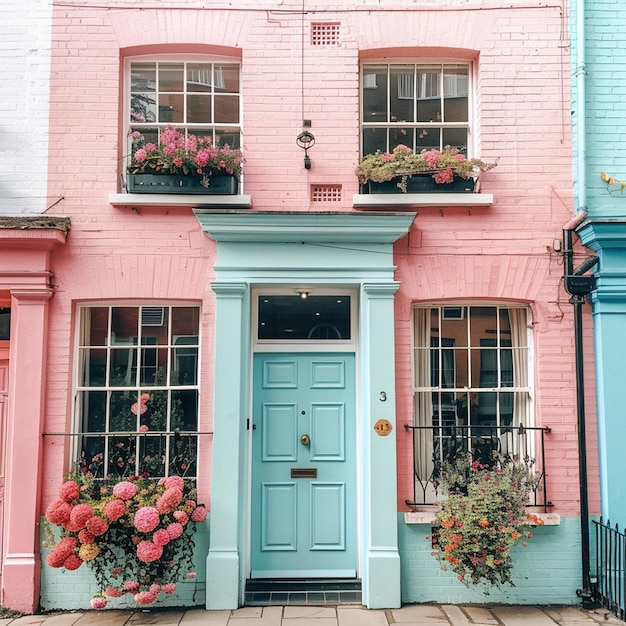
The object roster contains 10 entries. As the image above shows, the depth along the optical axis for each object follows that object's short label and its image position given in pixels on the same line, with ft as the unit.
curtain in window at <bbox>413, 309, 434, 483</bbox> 21.38
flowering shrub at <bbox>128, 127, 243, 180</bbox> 20.90
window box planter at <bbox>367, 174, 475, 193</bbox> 21.49
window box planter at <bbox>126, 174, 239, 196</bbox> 21.17
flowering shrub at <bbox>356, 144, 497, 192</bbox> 21.25
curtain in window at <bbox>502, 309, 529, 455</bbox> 21.58
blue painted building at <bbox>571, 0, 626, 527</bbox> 20.54
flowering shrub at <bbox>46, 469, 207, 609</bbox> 18.49
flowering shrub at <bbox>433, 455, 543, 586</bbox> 18.67
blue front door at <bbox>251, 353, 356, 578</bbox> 21.27
